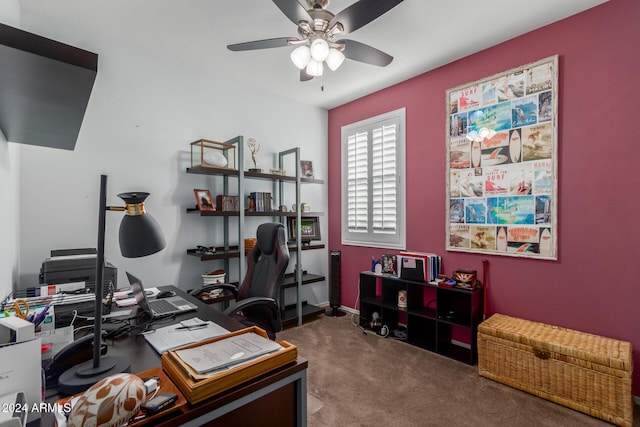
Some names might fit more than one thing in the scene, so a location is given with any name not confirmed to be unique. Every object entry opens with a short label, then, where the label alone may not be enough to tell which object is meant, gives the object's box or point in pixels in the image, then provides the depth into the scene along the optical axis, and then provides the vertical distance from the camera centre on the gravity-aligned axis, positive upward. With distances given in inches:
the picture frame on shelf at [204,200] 118.7 +4.8
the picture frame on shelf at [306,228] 152.9 -8.2
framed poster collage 97.7 +16.9
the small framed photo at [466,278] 107.0 -23.6
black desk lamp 35.7 -4.7
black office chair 81.4 -20.6
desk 31.9 -21.7
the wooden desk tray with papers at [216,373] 32.6 -18.5
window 139.3 +14.7
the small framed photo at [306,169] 159.0 +22.8
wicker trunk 73.7 -41.1
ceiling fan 70.0 +46.1
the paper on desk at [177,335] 47.7 -20.7
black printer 75.9 -14.7
